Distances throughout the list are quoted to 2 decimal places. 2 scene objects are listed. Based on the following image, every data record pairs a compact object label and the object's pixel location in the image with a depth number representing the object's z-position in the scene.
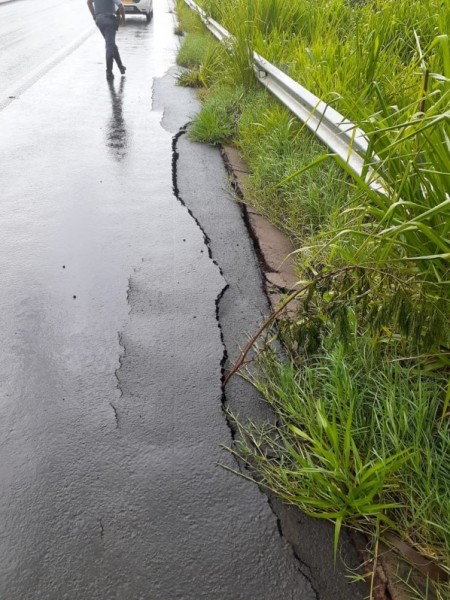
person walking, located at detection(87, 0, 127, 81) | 10.31
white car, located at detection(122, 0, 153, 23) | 20.34
